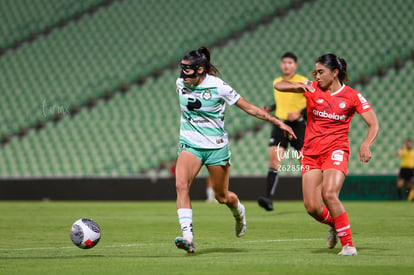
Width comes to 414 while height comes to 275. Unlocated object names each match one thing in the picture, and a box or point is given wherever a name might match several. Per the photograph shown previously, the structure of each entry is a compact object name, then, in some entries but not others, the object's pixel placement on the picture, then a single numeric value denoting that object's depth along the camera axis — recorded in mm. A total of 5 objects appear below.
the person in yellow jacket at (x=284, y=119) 24625
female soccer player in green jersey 15156
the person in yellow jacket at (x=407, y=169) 36844
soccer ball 14828
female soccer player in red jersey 14766
